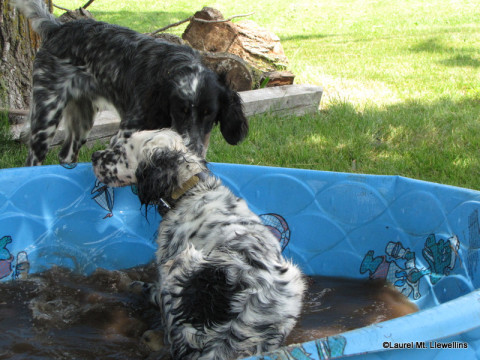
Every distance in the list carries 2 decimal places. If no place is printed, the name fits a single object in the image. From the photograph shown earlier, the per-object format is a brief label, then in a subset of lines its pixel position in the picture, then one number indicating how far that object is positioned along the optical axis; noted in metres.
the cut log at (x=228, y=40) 8.77
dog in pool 2.53
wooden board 7.00
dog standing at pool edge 4.53
